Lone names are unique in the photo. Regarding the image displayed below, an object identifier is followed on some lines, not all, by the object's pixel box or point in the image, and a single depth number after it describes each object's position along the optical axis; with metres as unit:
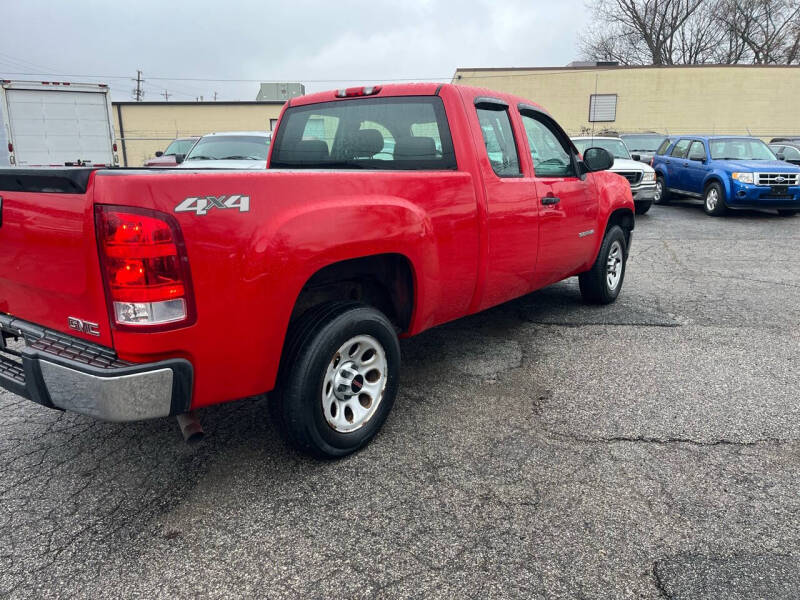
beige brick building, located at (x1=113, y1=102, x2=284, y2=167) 34.56
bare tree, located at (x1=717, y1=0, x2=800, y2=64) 38.50
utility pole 62.27
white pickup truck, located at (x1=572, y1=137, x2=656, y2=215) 12.45
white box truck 13.88
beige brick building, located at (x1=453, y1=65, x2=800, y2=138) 30.81
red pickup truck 2.21
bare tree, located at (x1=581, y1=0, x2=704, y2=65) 40.81
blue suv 12.22
